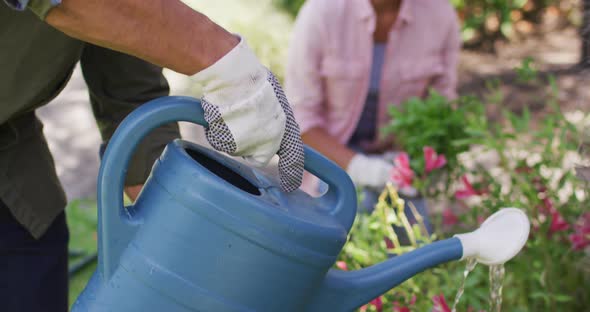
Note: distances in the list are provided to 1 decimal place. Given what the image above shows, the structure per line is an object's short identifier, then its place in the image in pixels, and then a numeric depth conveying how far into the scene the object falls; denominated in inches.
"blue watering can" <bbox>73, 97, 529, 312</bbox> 62.3
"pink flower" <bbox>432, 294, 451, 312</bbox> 73.0
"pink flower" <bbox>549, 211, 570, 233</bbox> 84.7
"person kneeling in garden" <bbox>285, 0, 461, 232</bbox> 104.1
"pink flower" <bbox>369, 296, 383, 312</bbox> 78.4
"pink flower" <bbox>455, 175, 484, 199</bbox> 86.0
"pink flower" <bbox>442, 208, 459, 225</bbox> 92.7
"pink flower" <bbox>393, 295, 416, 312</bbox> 76.1
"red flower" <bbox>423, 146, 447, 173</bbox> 86.2
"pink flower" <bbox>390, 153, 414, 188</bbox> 85.9
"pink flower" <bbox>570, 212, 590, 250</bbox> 83.6
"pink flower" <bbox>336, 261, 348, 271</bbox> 79.2
